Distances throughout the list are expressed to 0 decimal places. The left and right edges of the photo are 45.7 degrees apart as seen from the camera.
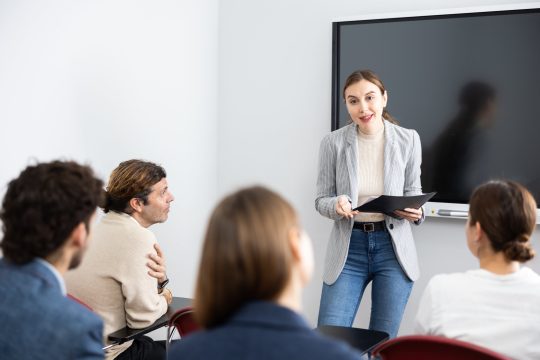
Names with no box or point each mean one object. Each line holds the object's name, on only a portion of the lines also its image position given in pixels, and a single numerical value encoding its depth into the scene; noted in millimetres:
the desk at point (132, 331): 2367
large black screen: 3756
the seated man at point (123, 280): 2475
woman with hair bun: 1828
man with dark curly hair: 1421
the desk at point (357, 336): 2201
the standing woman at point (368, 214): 3188
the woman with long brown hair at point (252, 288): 1113
